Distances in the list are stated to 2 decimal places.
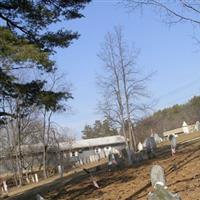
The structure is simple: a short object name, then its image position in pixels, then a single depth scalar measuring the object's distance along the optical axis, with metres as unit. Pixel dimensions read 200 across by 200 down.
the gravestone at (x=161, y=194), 7.93
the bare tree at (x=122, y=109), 47.81
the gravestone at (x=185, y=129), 70.59
